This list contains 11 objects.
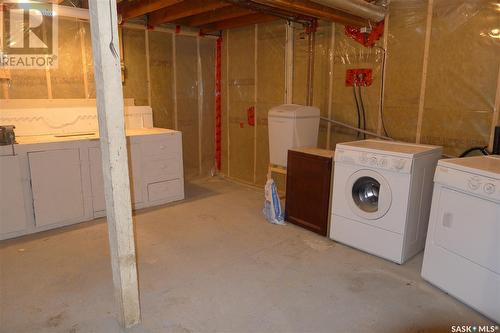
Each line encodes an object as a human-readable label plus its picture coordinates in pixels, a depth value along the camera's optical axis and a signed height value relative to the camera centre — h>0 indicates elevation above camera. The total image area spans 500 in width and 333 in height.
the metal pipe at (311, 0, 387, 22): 2.67 +0.75
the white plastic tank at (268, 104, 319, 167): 3.42 -0.29
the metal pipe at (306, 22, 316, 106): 3.74 +0.40
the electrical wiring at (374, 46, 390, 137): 3.34 +0.07
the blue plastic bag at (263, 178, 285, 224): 3.34 -1.02
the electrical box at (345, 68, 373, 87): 3.46 +0.23
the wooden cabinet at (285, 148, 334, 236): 3.01 -0.80
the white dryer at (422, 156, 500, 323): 1.88 -0.78
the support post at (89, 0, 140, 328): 1.50 -0.27
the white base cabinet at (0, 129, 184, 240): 2.89 -0.76
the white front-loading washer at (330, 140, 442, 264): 2.48 -0.74
